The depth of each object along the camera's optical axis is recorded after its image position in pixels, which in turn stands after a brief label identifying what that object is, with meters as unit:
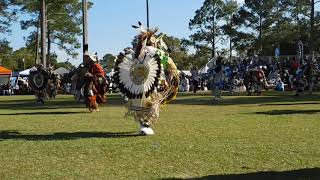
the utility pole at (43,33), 42.39
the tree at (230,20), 75.25
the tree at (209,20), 76.31
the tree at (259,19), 72.31
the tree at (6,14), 55.34
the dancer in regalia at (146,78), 12.17
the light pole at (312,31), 46.76
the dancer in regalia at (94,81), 18.62
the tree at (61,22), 56.28
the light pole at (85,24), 32.85
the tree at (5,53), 63.36
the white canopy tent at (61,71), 54.23
